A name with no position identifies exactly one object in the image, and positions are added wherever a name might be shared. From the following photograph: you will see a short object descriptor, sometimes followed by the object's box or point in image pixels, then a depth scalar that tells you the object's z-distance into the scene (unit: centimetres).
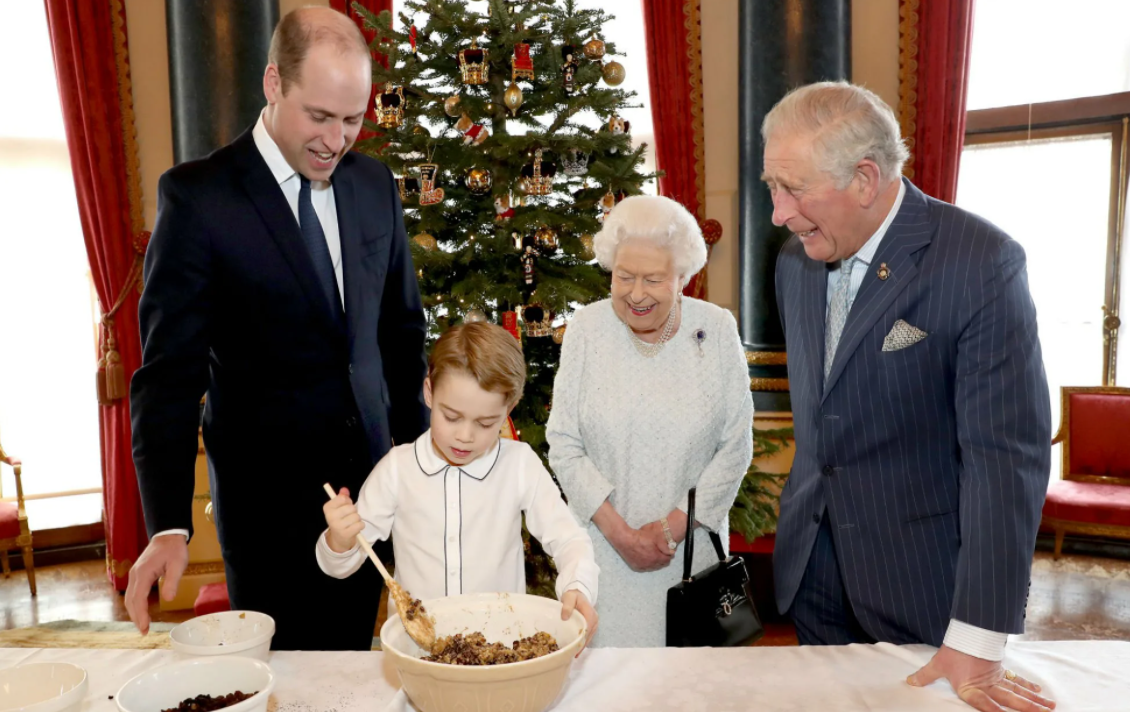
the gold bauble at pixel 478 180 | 345
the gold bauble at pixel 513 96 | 338
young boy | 164
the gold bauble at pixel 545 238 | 345
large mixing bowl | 117
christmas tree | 342
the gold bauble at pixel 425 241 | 345
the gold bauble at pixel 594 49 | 342
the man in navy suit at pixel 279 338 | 170
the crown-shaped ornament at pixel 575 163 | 349
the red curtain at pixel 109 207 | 509
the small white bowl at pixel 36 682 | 129
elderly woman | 222
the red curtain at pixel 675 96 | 556
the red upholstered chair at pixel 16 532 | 491
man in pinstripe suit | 148
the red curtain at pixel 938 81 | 517
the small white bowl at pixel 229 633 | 144
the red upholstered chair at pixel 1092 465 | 488
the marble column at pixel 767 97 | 483
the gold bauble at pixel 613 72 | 350
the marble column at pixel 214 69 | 467
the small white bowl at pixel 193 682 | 124
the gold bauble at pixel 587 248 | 350
